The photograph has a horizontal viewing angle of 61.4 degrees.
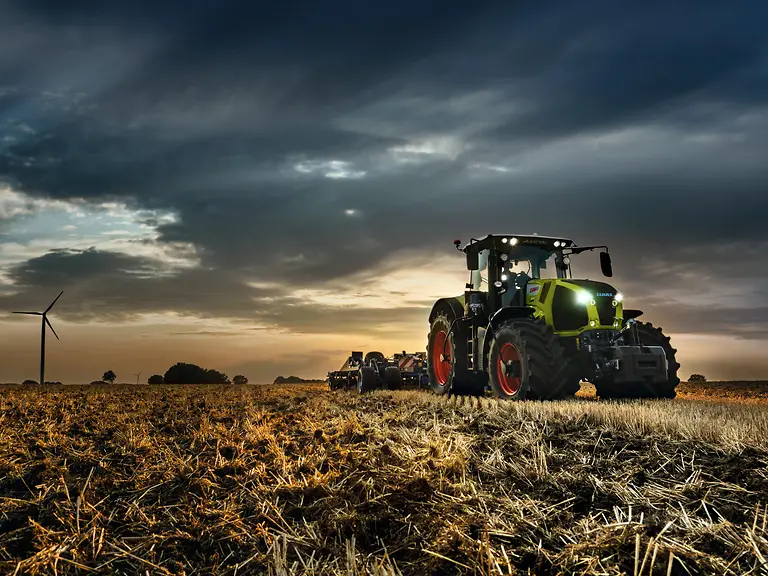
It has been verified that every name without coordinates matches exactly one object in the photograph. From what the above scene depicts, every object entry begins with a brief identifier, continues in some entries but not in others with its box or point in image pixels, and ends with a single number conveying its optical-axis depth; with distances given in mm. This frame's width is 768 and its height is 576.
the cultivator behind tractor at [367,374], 18031
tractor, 11094
